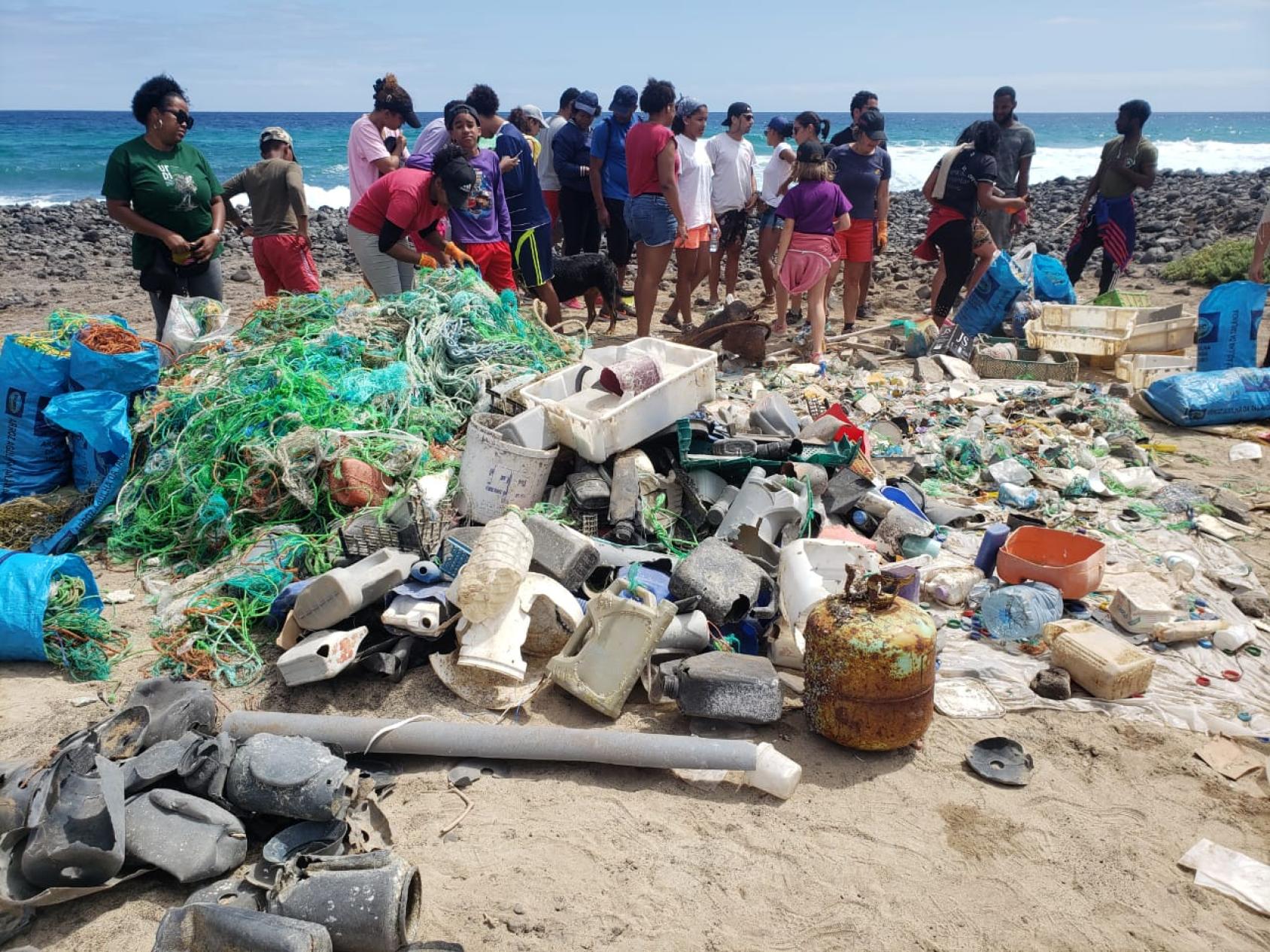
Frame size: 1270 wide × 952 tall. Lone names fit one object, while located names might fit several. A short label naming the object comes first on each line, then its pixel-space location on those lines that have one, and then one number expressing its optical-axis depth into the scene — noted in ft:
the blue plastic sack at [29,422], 14.08
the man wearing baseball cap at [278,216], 19.27
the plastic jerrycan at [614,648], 9.89
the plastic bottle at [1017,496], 15.34
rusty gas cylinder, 8.97
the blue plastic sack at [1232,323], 20.83
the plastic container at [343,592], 10.28
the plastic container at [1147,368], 21.62
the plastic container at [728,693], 9.67
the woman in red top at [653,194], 21.22
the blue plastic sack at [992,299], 22.99
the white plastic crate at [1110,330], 22.56
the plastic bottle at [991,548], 12.94
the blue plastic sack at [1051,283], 25.32
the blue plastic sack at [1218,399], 19.12
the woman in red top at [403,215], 16.80
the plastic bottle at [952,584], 12.39
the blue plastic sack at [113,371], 14.26
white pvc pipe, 8.88
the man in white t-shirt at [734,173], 26.13
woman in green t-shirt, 15.85
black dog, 24.09
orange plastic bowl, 11.95
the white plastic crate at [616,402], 13.01
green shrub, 32.81
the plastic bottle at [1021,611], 11.55
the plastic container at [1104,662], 10.34
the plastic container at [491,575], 9.99
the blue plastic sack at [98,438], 13.78
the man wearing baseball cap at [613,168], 24.67
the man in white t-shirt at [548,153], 26.48
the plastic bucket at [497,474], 12.69
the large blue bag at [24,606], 10.58
